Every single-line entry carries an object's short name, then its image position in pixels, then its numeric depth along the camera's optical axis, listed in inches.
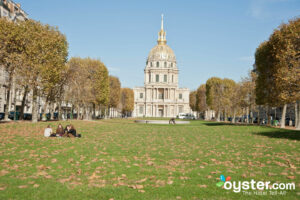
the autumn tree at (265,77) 1271.4
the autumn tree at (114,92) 2738.7
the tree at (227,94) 2266.2
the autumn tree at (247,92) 1821.2
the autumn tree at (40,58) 1175.6
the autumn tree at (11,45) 1135.0
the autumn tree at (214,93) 2721.5
